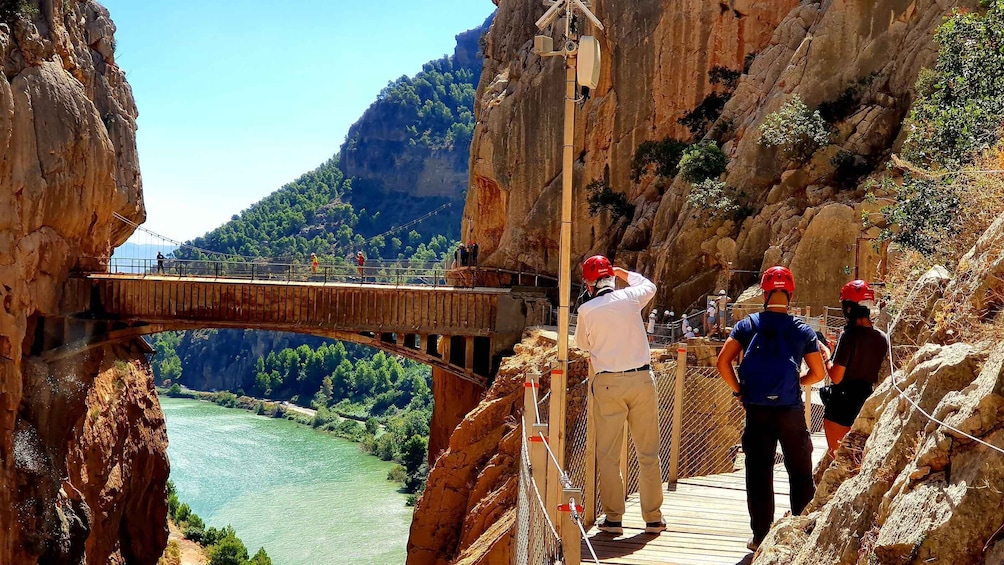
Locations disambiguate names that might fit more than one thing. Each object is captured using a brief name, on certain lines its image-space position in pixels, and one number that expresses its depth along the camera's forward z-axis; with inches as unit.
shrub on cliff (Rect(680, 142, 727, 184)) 1043.9
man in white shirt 253.8
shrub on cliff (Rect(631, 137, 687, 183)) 1189.1
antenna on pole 264.8
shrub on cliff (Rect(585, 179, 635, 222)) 1242.6
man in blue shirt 222.2
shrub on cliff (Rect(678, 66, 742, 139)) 1200.2
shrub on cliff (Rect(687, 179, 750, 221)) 976.9
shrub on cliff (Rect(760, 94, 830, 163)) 927.7
